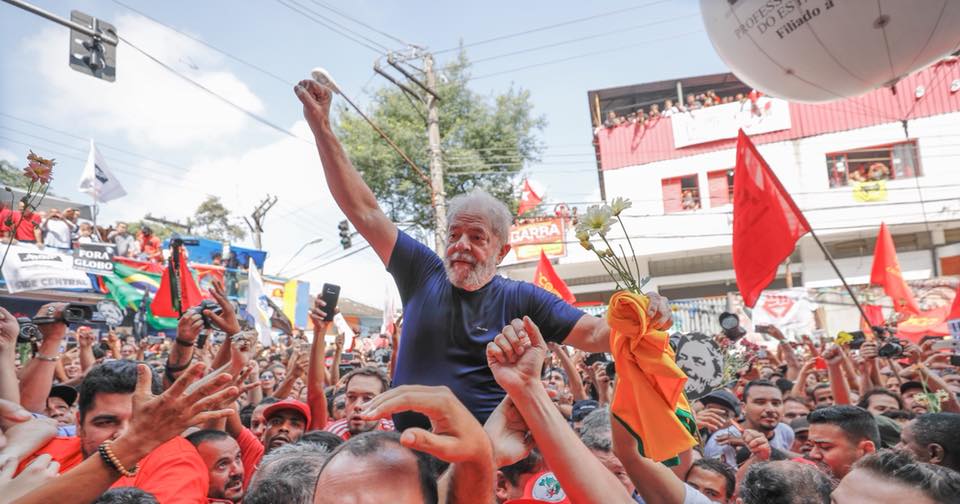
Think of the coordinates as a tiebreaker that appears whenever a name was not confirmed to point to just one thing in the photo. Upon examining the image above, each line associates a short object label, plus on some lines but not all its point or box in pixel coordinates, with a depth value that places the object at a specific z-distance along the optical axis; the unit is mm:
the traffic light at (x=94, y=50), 8070
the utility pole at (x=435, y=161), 15808
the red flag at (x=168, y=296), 8609
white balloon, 3516
